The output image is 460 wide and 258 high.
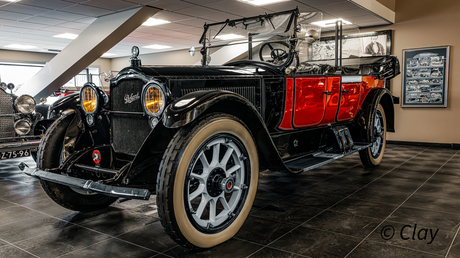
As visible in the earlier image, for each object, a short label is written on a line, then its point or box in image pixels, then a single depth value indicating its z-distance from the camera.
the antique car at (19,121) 4.14
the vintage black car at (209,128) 1.94
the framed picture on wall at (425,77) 6.94
